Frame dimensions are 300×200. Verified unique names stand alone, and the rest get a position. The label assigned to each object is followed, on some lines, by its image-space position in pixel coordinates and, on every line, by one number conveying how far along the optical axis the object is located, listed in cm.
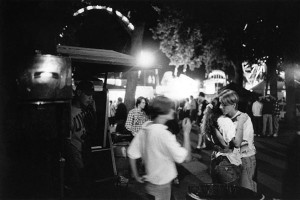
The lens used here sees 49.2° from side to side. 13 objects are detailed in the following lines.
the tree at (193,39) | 1948
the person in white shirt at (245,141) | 454
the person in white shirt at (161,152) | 360
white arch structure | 1320
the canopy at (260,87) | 3269
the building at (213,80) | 2896
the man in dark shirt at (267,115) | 1619
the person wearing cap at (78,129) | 629
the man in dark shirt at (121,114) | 1215
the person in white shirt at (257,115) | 1664
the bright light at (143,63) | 724
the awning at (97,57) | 609
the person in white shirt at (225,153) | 438
